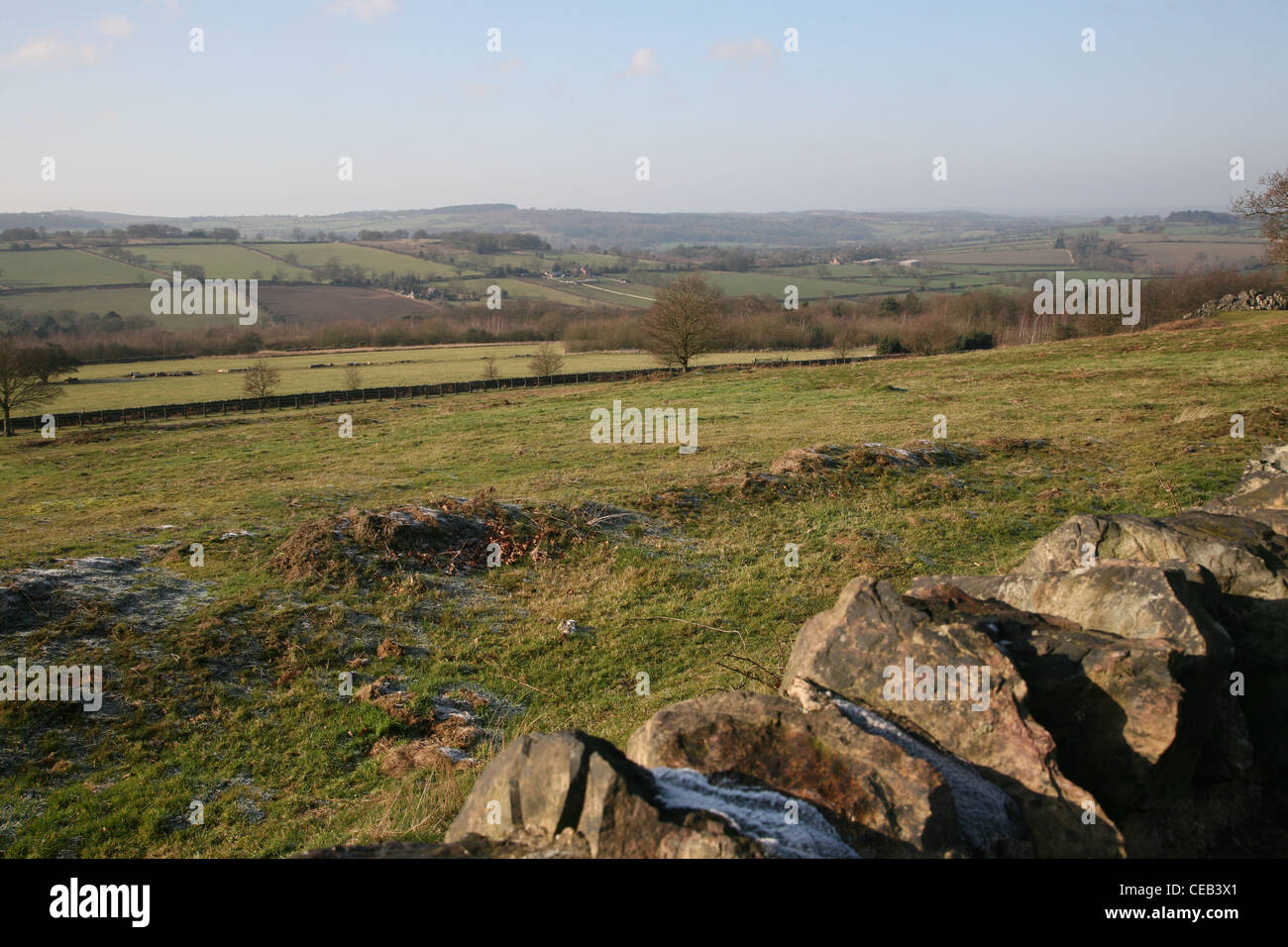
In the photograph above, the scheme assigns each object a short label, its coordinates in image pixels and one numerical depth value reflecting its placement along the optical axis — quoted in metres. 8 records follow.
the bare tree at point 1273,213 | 41.19
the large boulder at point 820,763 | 4.11
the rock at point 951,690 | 4.70
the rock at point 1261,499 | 8.42
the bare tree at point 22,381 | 43.28
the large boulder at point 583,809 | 3.71
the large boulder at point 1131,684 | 5.03
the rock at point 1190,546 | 7.16
